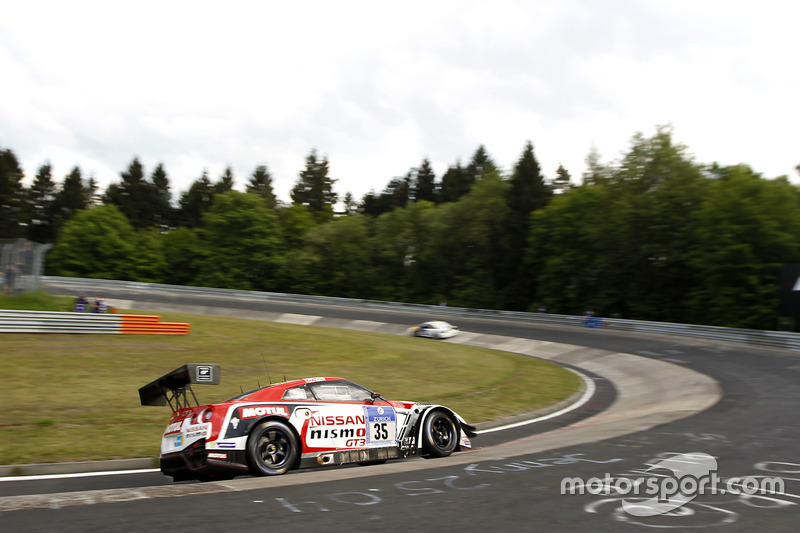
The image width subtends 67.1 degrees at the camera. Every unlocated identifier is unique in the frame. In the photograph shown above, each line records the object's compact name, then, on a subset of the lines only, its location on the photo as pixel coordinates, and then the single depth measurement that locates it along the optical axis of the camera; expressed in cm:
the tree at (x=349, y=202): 11894
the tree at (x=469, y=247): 5916
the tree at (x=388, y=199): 9894
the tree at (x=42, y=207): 9381
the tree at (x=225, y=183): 11062
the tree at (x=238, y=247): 6981
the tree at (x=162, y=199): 10688
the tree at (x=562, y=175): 10437
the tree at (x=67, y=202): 9469
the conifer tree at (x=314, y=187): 11288
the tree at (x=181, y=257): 7350
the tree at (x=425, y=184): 10450
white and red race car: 730
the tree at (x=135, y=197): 10019
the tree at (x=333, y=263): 6894
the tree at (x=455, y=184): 9469
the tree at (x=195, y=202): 10576
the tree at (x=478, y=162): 9850
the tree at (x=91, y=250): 7038
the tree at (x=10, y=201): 8569
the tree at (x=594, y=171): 5488
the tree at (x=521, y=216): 5747
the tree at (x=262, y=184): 10708
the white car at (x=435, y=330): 3356
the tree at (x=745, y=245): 3656
